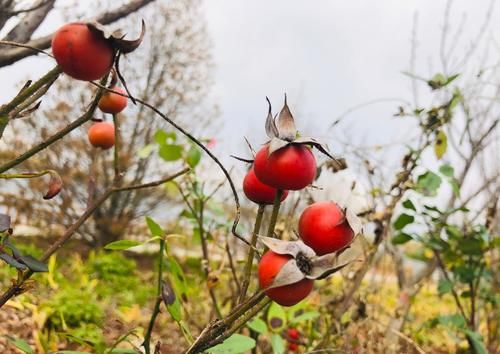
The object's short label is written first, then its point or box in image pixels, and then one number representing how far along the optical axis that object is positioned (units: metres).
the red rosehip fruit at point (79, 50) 0.17
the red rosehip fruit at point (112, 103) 0.29
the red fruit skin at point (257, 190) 0.22
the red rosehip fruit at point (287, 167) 0.19
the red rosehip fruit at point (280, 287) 0.18
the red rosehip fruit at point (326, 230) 0.19
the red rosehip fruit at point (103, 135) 0.33
